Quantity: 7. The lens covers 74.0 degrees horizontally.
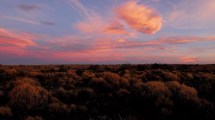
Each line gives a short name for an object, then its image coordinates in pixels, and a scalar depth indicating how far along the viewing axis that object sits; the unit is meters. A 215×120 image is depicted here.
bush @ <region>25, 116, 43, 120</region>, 5.20
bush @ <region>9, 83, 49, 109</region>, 6.47
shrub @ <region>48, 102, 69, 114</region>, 5.96
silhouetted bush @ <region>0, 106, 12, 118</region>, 5.67
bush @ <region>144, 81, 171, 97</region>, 7.17
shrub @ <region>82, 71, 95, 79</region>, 12.57
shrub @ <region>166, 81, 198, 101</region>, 6.79
